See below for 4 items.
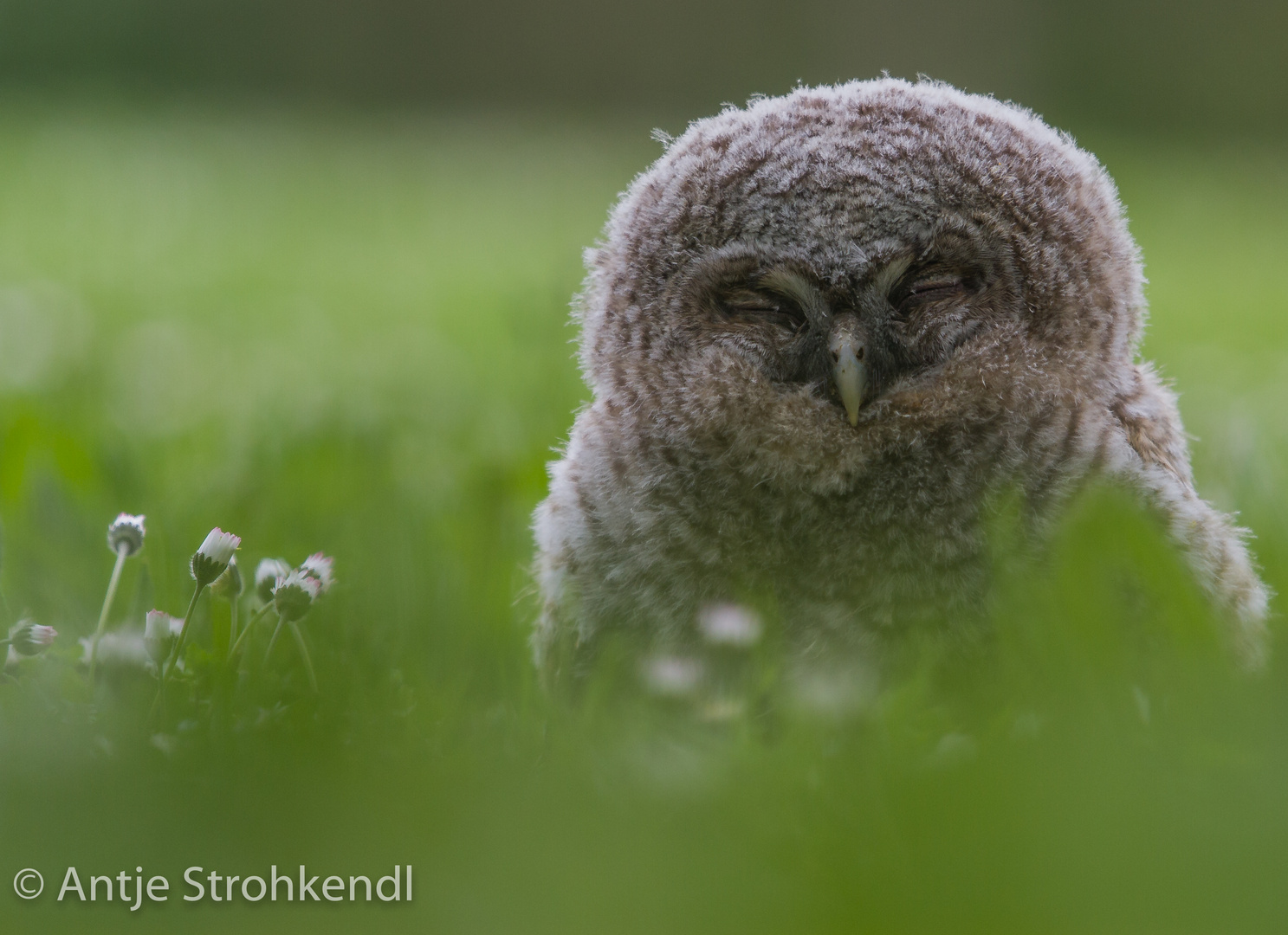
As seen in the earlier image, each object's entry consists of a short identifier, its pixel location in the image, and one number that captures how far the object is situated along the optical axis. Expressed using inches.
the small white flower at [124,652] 150.6
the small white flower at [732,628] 165.2
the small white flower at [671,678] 155.9
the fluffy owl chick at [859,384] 187.2
